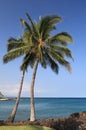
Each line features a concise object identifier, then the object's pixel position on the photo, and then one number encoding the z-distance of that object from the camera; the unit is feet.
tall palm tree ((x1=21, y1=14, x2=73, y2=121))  34.62
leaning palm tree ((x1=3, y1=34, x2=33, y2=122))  34.66
